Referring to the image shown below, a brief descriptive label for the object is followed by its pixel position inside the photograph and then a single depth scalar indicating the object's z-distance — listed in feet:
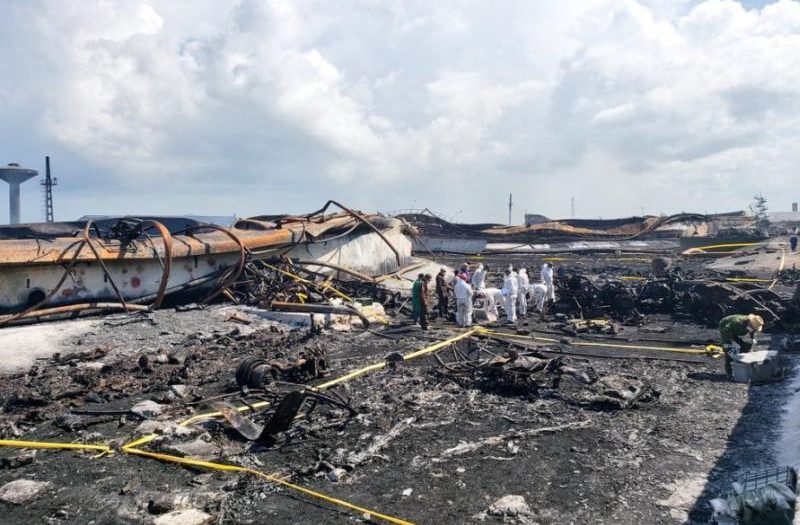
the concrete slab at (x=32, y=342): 35.06
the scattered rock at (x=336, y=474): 19.83
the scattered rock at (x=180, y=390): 29.55
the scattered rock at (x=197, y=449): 21.44
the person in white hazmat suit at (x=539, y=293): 61.21
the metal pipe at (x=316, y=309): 49.83
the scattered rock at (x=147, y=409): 26.03
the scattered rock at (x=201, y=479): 19.36
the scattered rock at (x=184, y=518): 16.69
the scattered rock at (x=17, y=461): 20.76
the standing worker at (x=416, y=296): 49.52
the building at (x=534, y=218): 188.78
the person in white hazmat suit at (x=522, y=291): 57.98
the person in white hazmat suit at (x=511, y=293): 54.54
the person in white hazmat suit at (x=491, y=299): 57.62
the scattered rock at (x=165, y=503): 17.40
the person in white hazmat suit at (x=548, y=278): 62.64
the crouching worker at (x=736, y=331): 33.17
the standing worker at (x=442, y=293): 56.34
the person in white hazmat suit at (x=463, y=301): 50.70
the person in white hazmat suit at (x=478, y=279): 60.34
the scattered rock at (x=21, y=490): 18.21
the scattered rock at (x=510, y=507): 17.56
